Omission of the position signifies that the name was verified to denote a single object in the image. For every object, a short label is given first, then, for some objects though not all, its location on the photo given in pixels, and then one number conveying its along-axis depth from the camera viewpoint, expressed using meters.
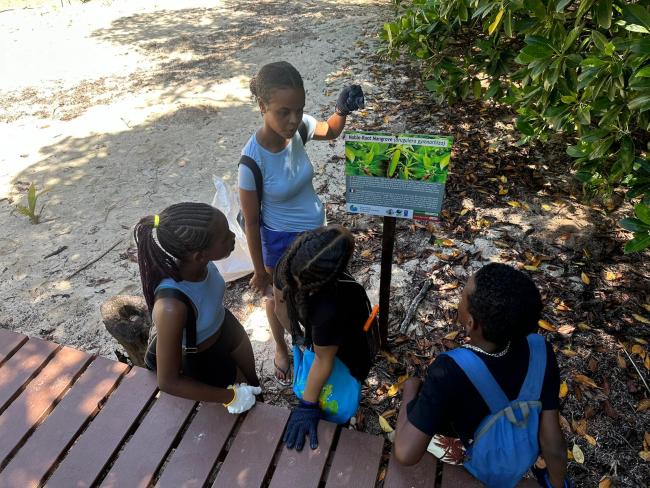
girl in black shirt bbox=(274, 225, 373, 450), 1.73
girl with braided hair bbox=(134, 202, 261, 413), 1.87
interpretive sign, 2.23
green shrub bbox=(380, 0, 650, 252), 2.22
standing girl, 2.32
